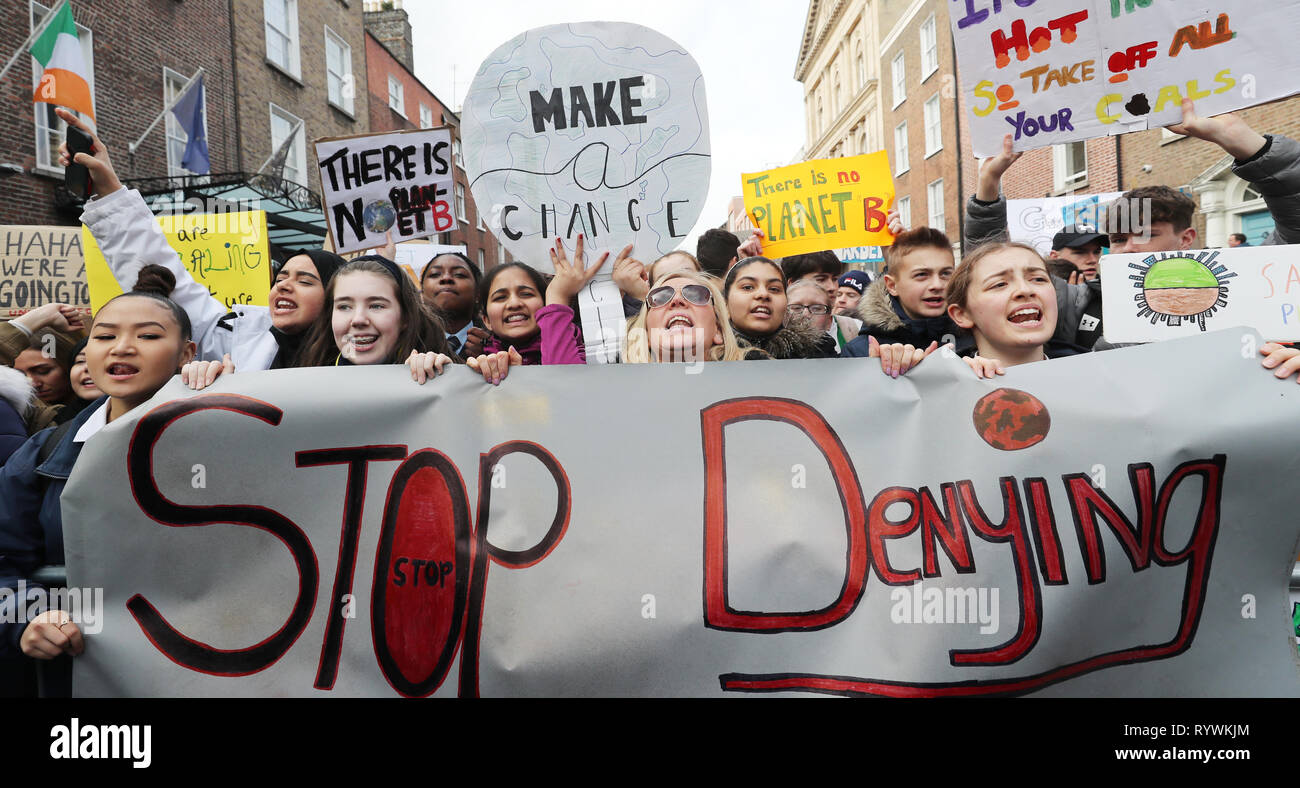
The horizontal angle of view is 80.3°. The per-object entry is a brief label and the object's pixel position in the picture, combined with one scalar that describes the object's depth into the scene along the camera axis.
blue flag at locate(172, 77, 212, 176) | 9.89
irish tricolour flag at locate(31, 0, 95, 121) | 3.66
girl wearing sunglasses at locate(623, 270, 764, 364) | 2.45
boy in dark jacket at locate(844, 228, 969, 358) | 2.98
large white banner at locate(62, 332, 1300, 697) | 1.78
